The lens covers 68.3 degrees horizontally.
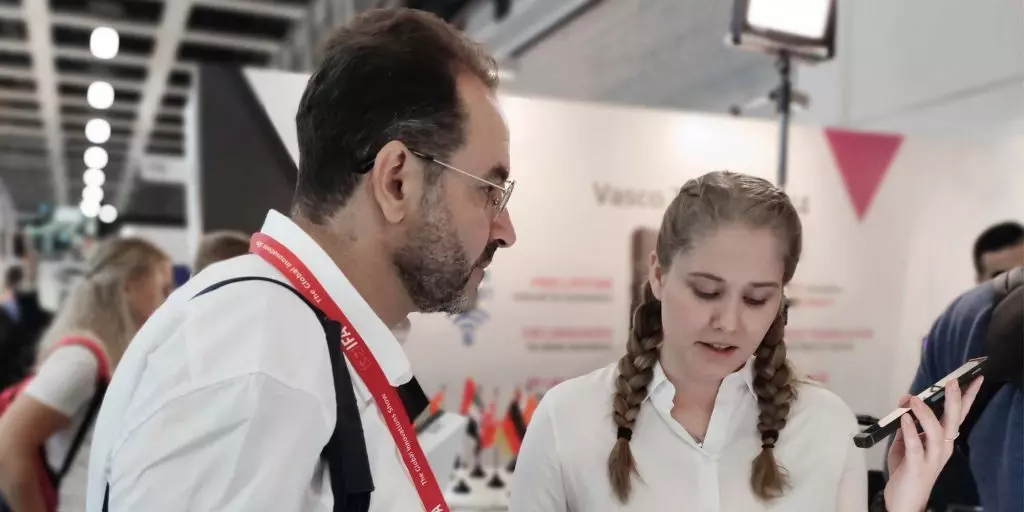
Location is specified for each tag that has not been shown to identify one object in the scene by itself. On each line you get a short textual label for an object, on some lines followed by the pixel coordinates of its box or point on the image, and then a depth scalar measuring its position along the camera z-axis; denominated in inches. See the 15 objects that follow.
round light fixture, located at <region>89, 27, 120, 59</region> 240.5
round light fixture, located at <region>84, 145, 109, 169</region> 464.4
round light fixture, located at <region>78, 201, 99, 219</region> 667.6
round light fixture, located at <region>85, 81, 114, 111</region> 312.7
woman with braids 38.9
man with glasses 25.2
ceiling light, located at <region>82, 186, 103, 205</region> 616.7
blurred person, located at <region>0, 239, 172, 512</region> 68.7
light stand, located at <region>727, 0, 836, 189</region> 92.4
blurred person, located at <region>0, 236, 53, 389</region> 146.8
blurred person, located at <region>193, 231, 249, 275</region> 83.3
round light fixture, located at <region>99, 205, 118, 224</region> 646.5
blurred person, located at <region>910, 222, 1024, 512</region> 41.2
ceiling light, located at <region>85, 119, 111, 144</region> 378.7
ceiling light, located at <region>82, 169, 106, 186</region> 533.6
